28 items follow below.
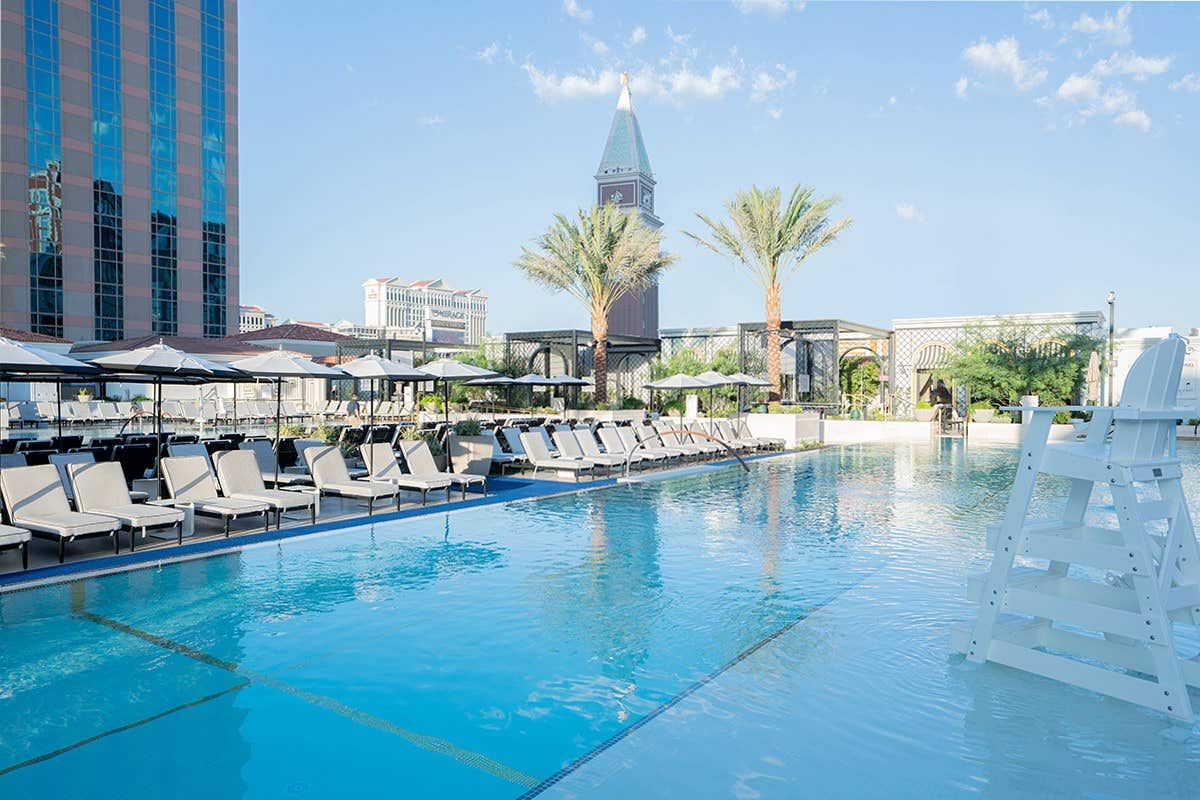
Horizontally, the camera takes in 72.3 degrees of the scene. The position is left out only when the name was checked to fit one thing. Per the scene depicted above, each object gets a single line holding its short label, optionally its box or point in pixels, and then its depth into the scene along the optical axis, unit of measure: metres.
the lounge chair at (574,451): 14.41
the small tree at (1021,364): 27.75
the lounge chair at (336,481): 9.94
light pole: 24.03
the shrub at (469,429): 14.83
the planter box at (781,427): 22.66
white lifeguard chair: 4.04
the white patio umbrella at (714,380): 20.38
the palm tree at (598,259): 25.77
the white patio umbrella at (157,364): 9.80
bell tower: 89.19
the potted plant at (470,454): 13.05
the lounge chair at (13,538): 6.58
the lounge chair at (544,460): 13.87
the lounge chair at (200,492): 8.42
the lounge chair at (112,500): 7.59
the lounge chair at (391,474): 10.83
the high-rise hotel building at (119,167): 43.34
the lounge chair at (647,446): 16.19
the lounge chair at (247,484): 8.99
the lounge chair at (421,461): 11.55
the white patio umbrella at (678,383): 19.69
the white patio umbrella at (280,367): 11.74
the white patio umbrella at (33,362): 7.81
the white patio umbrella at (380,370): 12.34
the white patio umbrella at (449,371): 13.96
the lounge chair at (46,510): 7.01
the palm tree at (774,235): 24.06
